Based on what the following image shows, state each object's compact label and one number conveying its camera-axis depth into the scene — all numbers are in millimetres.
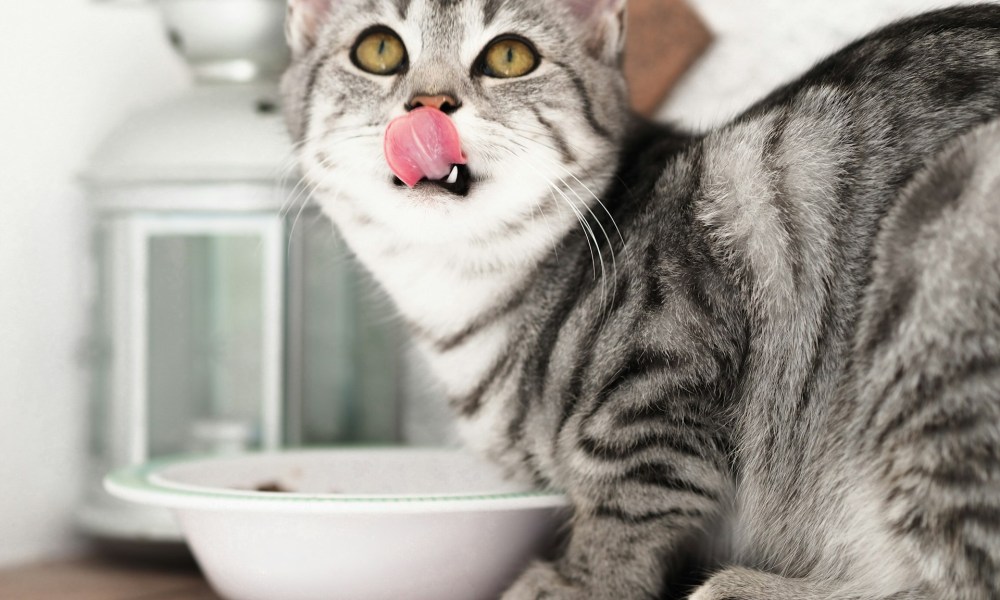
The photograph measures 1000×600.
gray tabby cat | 581
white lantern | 726
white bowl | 623
